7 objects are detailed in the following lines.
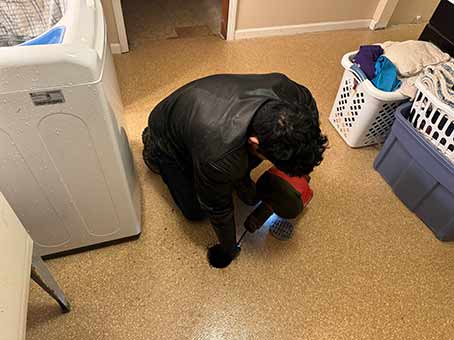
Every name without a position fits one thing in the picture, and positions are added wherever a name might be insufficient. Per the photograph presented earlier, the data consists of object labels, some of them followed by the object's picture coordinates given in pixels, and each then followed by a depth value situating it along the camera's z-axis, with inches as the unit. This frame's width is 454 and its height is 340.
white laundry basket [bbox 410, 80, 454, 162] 47.6
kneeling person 33.3
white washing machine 27.8
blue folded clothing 57.4
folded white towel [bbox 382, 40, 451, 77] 56.7
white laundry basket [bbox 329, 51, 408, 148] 57.1
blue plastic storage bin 50.7
